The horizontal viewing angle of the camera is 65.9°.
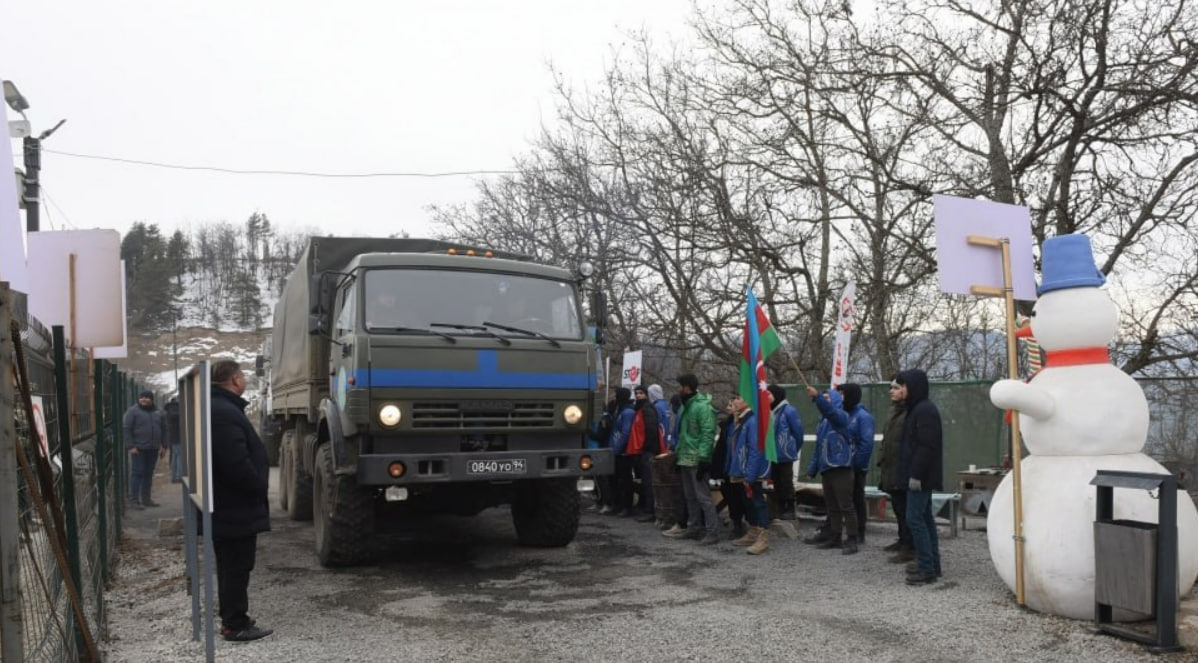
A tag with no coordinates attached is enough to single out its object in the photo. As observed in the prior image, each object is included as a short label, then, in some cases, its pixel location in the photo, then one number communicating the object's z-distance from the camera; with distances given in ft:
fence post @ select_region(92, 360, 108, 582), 23.44
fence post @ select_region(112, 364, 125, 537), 31.24
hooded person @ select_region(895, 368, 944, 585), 23.99
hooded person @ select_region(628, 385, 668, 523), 37.55
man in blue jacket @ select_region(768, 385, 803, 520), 31.27
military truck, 25.08
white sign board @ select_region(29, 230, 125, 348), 20.06
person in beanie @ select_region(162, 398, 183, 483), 54.24
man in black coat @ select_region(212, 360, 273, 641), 19.29
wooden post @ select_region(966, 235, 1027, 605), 21.18
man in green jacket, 31.12
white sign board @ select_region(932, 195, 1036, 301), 22.40
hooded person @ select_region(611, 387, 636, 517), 38.65
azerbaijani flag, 29.89
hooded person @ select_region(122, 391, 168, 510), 47.06
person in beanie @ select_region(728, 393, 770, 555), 29.71
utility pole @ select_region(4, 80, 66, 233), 49.55
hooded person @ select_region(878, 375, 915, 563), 26.05
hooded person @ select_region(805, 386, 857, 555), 29.35
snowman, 20.10
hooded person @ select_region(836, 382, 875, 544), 30.04
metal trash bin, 17.83
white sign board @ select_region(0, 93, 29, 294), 9.59
